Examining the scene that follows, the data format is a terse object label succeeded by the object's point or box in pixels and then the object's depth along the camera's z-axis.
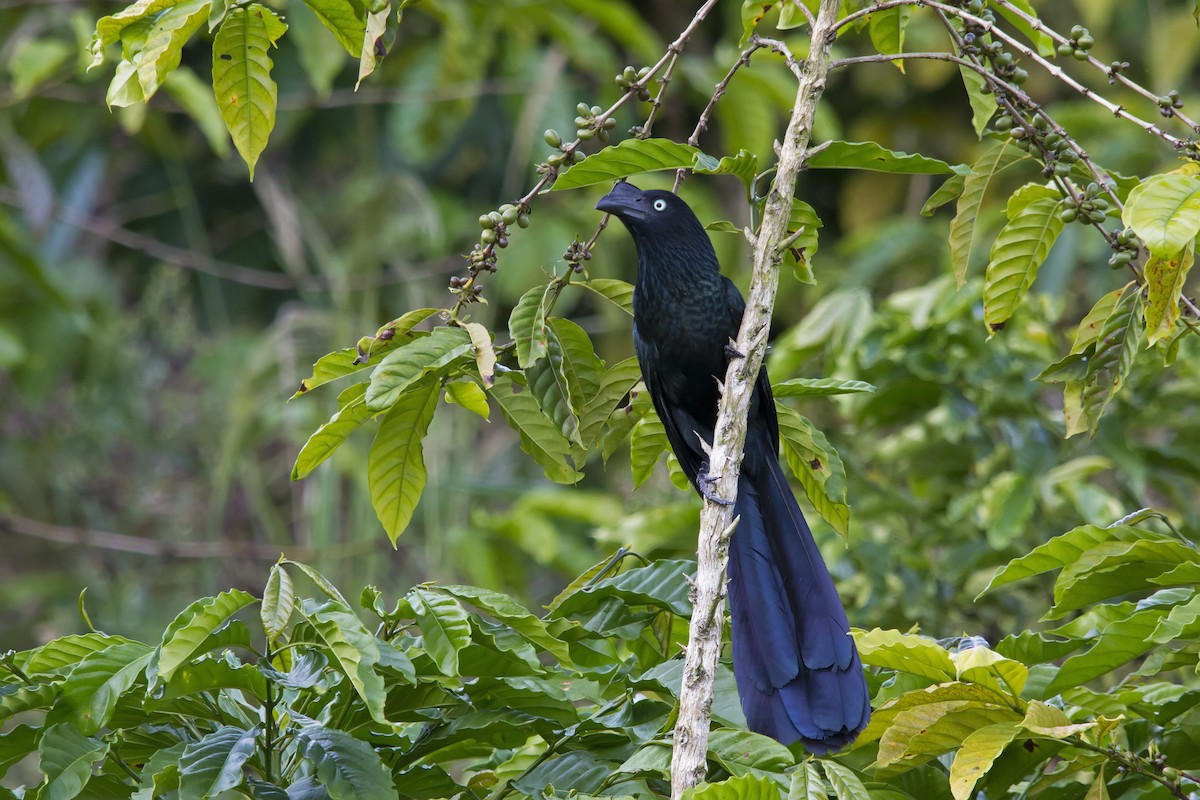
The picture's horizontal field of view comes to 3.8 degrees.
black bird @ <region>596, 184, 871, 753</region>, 13.98
